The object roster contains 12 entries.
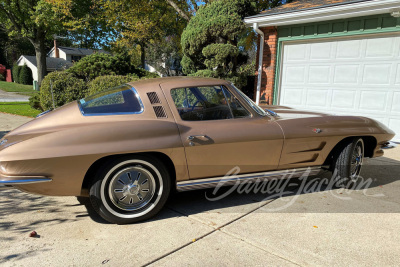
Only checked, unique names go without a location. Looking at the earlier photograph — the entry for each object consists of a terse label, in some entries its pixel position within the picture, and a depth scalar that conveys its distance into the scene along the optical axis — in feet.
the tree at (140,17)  44.73
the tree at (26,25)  69.41
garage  21.93
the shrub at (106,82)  28.43
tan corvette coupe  8.76
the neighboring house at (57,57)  135.23
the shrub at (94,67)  34.81
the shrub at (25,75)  117.70
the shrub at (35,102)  36.99
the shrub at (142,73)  37.86
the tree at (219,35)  28.94
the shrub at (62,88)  30.83
